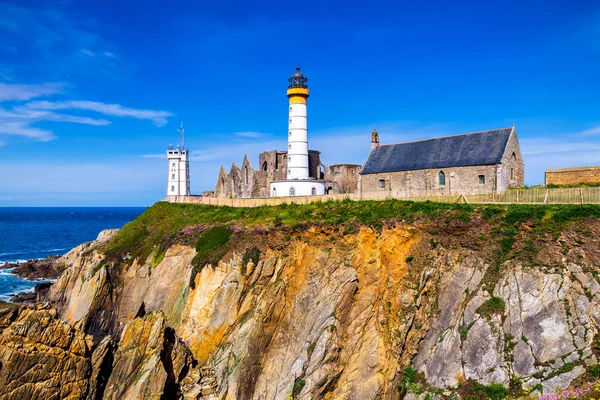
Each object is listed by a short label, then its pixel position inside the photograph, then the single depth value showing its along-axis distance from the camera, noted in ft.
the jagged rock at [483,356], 72.49
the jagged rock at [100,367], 72.59
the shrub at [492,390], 69.51
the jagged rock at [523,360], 70.59
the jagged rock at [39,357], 64.54
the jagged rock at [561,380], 66.03
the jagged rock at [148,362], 74.95
